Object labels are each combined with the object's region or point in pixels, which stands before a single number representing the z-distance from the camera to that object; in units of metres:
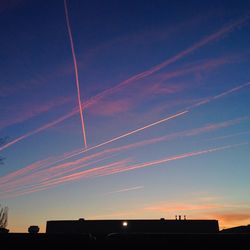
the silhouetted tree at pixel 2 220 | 48.16
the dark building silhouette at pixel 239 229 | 36.55
